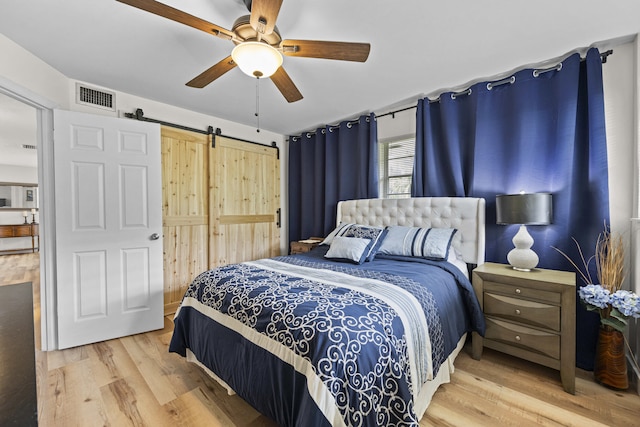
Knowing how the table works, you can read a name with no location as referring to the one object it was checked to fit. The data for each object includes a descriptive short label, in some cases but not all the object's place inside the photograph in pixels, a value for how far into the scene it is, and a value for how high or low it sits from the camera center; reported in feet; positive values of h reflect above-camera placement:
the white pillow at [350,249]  7.74 -1.17
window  10.78 +1.77
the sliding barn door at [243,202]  11.92 +0.40
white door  7.93 -0.53
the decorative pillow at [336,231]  9.90 -0.80
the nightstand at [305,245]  12.17 -1.59
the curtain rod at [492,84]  6.72 +3.82
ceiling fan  4.45 +3.24
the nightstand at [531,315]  5.97 -2.50
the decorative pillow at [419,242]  7.87 -0.99
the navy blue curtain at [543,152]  6.77 +1.62
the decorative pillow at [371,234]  8.20 -0.78
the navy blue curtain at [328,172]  11.33 +1.76
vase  5.98 -3.40
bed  3.68 -1.96
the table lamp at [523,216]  6.72 -0.17
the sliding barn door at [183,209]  10.53 +0.04
